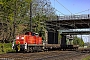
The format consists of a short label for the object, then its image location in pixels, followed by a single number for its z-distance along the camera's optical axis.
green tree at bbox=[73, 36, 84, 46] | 149.27
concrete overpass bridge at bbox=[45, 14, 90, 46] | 61.76
